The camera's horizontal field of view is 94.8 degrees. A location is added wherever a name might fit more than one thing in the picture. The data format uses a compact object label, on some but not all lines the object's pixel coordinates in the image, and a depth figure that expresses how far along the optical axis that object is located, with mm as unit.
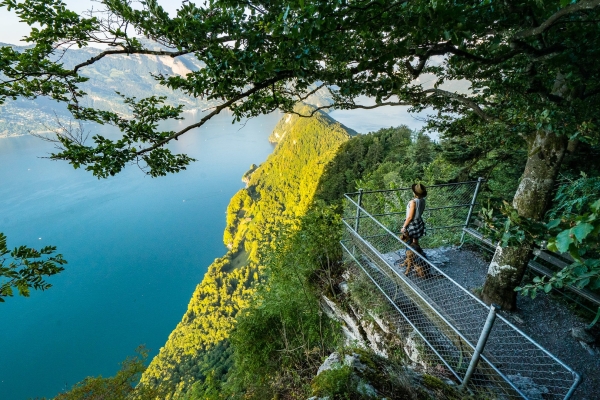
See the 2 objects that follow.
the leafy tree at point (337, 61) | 2039
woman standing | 4474
